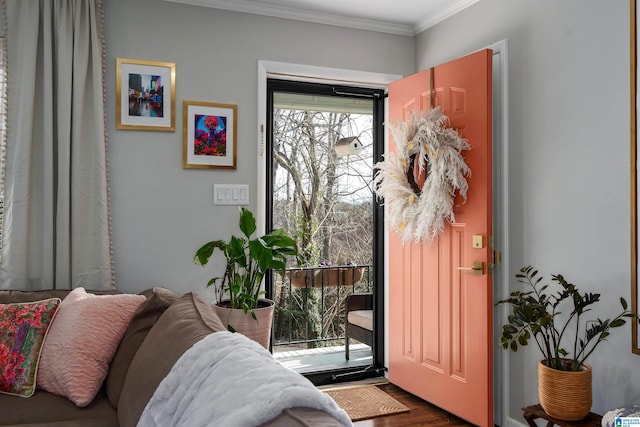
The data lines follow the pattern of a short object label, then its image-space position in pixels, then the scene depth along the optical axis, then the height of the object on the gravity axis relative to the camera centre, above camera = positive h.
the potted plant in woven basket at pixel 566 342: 2.11 -0.57
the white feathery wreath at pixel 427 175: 2.92 +0.24
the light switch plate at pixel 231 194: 3.21 +0.14
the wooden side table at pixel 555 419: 2.10 -0.85
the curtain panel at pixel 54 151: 2.73 +0.35
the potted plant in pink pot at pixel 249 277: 2.63 -0.33
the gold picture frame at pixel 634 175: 2.13 +0.17
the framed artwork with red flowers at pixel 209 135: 3.14 +0.50
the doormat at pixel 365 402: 3.11 -1.19
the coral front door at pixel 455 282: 2.80 -0.40
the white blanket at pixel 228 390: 0.91 -0.34
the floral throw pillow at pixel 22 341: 2.04 -0.51
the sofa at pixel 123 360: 1.54 -0.51
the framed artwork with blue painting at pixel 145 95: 3.00 +0.72
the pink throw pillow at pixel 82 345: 2.01 -0.52
